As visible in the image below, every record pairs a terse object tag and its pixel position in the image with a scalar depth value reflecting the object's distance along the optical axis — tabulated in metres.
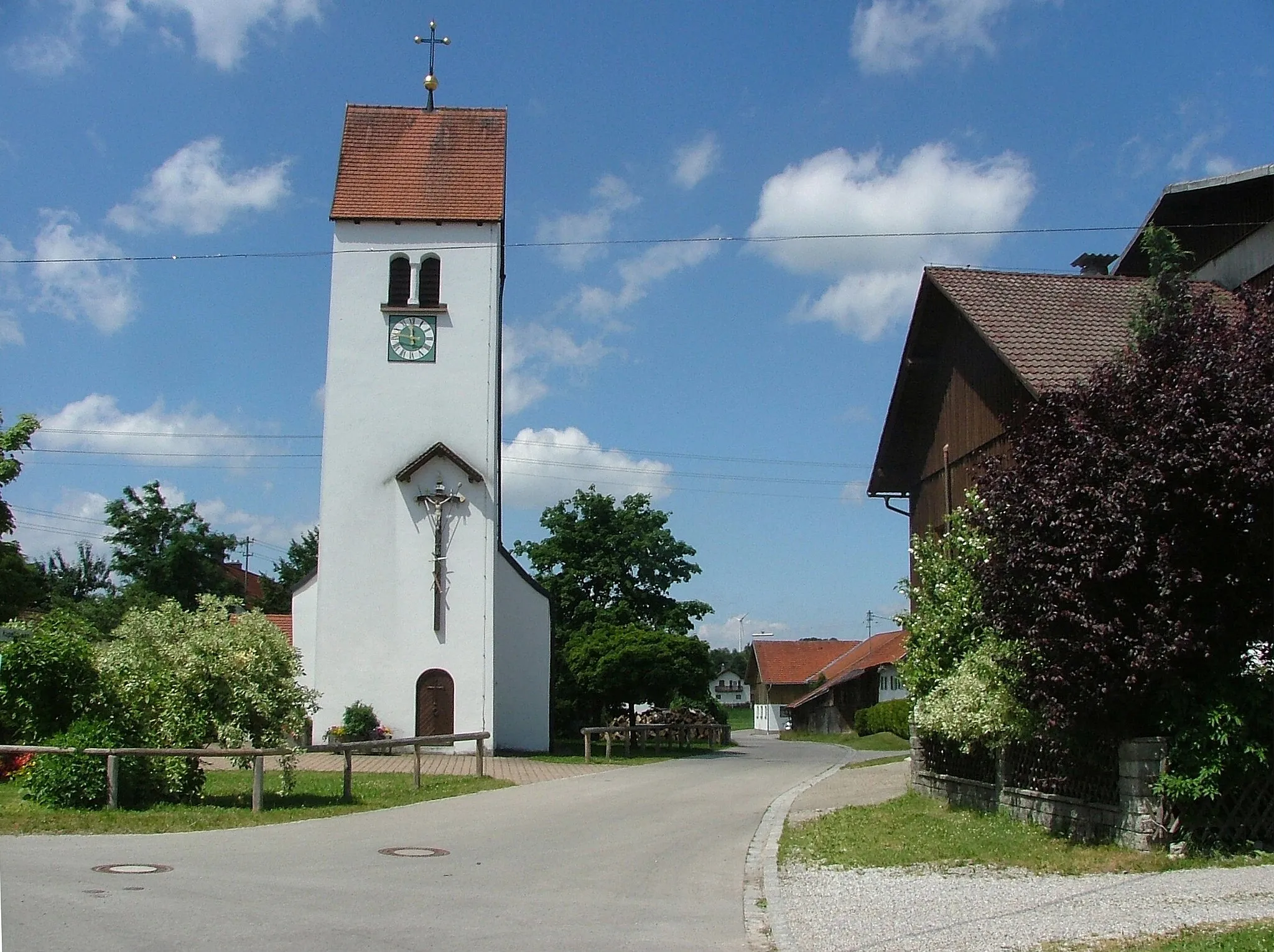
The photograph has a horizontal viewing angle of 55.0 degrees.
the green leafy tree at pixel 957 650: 13.43
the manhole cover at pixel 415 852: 12.17
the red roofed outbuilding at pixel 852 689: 61.78
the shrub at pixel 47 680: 14.91
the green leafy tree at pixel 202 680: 15.66
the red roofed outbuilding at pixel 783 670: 92.94
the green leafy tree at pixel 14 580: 31.69
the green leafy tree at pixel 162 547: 58.56
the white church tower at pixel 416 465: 30.03
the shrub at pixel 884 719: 45.88
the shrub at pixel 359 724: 29.25
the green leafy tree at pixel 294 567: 63.28
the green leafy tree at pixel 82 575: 70.06
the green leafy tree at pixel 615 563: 46.50
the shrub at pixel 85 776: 14.24
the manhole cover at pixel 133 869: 10.32
